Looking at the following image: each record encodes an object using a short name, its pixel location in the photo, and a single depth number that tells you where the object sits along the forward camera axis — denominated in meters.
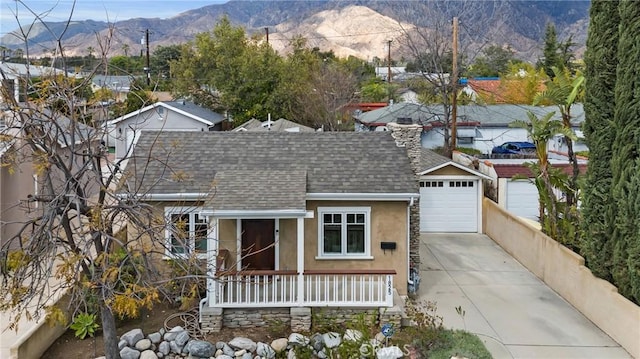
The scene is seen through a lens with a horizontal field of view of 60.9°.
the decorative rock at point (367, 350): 9.89
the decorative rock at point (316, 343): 10.53
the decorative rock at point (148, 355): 10.24
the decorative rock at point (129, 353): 10.18
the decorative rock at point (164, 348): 10.41
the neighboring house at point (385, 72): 80.03
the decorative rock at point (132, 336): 10.48
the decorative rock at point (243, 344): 10.54
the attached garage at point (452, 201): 19.98
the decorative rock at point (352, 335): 10.39
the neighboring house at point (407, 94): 60.28
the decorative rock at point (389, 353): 9.93
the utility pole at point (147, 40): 52.17
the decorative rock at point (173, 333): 10.62
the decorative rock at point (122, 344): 10.36
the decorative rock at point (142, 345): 10.43
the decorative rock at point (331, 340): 10.55
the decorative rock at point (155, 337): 10.59
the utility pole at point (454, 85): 24.84
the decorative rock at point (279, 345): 10.57
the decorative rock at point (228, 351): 10.39
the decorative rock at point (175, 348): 10.49
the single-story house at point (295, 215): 11.47
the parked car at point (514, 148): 32.22
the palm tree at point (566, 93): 14.41
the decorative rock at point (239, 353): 10.42
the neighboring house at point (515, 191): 19.91
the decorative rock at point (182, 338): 10.54
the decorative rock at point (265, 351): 10.37
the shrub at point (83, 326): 10.70
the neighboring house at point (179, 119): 31.59
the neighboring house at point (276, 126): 25.04
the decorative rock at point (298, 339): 10.56
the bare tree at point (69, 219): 8.05
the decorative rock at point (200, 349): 10.30
